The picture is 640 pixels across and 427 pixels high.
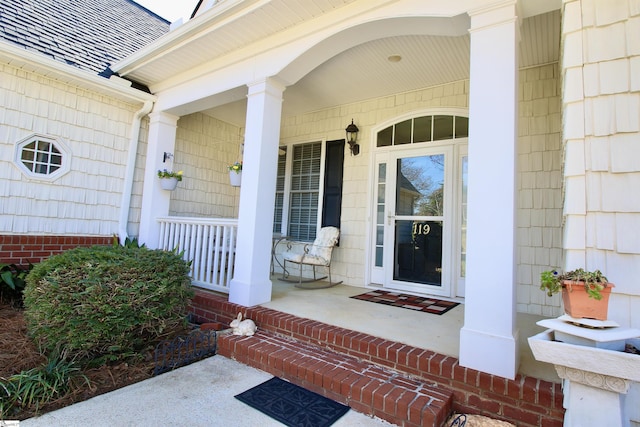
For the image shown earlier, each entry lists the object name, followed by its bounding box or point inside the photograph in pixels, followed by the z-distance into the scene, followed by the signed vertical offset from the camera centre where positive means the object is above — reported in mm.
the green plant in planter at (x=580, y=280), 1362 -134
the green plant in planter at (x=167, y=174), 4517 +757
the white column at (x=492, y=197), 1905 +303
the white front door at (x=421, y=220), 3875 +280
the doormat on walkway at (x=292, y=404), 1834 -1048
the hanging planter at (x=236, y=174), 4129 +745
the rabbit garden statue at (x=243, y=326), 2801 -838
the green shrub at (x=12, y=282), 3410 -673
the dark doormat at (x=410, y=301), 3343 -681
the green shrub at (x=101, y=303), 2305 -594
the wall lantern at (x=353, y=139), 4656 +1446
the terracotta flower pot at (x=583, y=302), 1383 -226
